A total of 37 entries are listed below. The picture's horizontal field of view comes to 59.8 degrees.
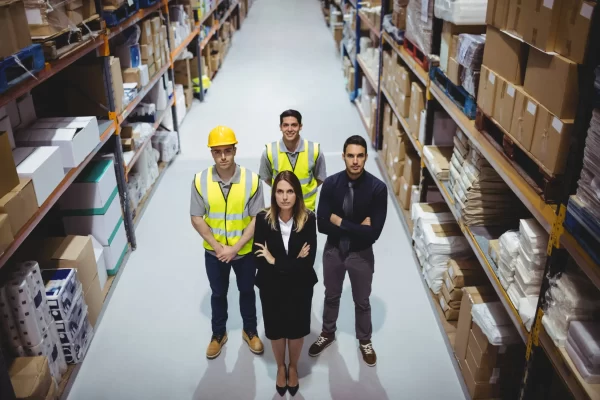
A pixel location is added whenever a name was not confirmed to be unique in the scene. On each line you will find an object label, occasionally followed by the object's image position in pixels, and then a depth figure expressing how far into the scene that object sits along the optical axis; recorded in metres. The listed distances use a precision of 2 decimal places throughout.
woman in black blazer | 2.94
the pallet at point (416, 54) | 4.63
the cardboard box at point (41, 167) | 3.10
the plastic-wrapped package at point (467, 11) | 3.62
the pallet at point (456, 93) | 3.48
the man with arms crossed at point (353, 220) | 3.19
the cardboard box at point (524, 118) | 2.50
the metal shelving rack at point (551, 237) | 2.03
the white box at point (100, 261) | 4.18
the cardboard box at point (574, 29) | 1.98
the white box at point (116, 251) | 4.42
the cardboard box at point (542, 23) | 2.22
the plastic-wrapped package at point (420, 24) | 4.37
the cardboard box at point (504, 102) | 2.74
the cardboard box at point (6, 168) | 2.73
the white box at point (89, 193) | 4.13
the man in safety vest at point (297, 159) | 3.86
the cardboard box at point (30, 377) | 2.84
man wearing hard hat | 3.19
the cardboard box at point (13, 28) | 2.67
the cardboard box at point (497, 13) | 2.78
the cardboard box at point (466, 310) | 3.31
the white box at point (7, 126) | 3.27
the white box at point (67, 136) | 3.57
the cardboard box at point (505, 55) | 2.72
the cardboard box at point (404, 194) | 5.41
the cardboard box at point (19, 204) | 2.74
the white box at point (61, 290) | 3.29
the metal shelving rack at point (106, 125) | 2.80
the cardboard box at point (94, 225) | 4.24
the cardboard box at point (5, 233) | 2.63
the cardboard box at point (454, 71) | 3.65
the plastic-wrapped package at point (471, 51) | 3.33
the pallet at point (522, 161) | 2.38
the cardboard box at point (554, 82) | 2.18
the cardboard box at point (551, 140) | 2.24
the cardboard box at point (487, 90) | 2.97
